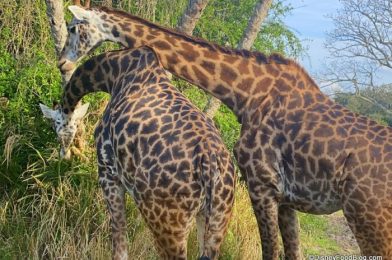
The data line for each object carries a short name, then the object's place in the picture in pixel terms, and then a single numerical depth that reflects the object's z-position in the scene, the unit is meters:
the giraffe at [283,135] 4.76
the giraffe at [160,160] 4.61
